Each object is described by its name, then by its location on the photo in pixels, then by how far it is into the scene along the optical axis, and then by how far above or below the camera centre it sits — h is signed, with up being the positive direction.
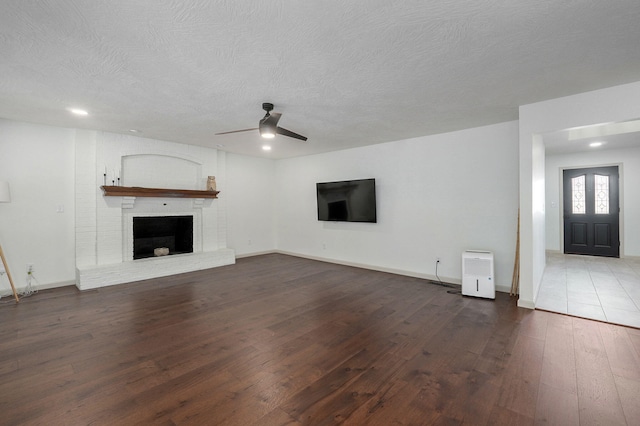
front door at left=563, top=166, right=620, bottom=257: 6.40 +0.04
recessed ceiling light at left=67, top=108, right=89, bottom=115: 3.70 +1.40
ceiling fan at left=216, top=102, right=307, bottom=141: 3.29 +1.08
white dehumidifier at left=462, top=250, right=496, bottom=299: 4.03 -0.90
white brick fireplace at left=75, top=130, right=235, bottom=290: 4.82 +0.19
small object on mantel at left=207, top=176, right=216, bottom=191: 6.25 +0.70
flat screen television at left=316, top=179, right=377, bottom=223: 5.75 +0.30
